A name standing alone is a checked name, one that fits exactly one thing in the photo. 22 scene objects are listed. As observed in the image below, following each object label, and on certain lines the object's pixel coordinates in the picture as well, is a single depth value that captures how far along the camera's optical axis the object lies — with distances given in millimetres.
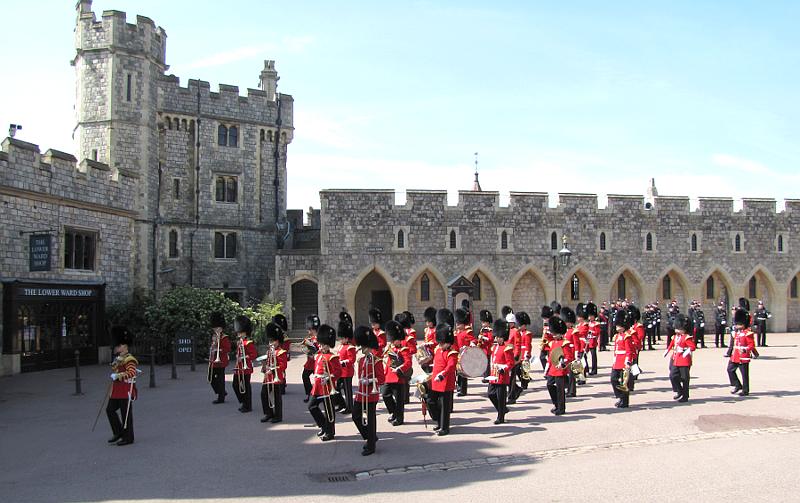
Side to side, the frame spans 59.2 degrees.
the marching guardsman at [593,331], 15906
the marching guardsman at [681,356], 12664
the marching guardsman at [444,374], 10180
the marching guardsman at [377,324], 13060
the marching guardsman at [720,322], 24109
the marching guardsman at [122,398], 9648
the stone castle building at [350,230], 28375
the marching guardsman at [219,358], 13133
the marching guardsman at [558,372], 11578
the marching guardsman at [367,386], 9062
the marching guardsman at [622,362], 12172
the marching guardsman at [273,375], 11102
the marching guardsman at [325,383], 9555
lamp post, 28334
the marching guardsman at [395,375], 10734
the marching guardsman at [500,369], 10836
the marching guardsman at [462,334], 13586
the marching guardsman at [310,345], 12022
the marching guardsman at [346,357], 10555
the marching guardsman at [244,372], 12242
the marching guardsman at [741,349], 13234
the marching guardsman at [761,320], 24188
